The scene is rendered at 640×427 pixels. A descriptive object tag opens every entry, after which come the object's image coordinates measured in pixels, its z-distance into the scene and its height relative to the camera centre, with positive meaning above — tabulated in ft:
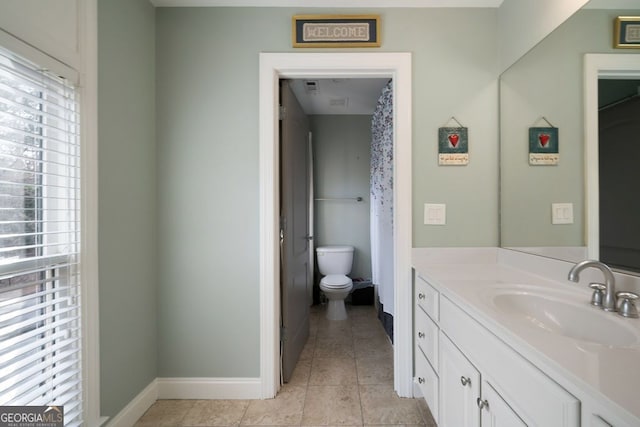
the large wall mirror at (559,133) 3.50 +1.33
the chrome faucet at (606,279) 2.92 -0.75
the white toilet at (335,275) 9.18 -2.35
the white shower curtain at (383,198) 7.29 +0.46
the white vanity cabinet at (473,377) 2.15 -1.79
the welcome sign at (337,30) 5.40 +3.75
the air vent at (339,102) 9.79 +4.22
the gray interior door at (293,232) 6.05 -0.47
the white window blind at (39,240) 3.07 -0.34
